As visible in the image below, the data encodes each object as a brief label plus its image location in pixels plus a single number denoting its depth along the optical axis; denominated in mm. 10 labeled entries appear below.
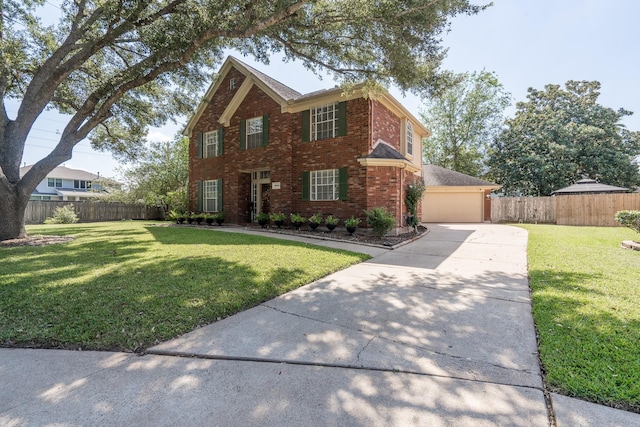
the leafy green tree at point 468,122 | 27250
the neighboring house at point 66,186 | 35069
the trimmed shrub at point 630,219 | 7926
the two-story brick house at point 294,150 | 11281
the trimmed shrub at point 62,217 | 17594
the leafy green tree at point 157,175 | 23078
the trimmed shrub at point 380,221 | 9961
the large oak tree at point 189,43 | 6910
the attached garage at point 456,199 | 19656
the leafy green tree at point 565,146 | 22828
